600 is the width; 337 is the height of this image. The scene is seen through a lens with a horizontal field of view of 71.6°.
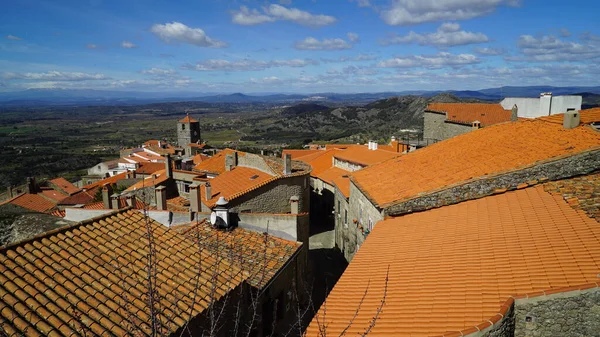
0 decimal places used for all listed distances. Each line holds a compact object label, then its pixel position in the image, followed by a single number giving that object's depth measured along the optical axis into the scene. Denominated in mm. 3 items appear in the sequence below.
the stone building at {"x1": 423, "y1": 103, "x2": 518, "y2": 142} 34688
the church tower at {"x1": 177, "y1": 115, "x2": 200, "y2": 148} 84619
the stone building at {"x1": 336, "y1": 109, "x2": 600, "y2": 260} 12152
